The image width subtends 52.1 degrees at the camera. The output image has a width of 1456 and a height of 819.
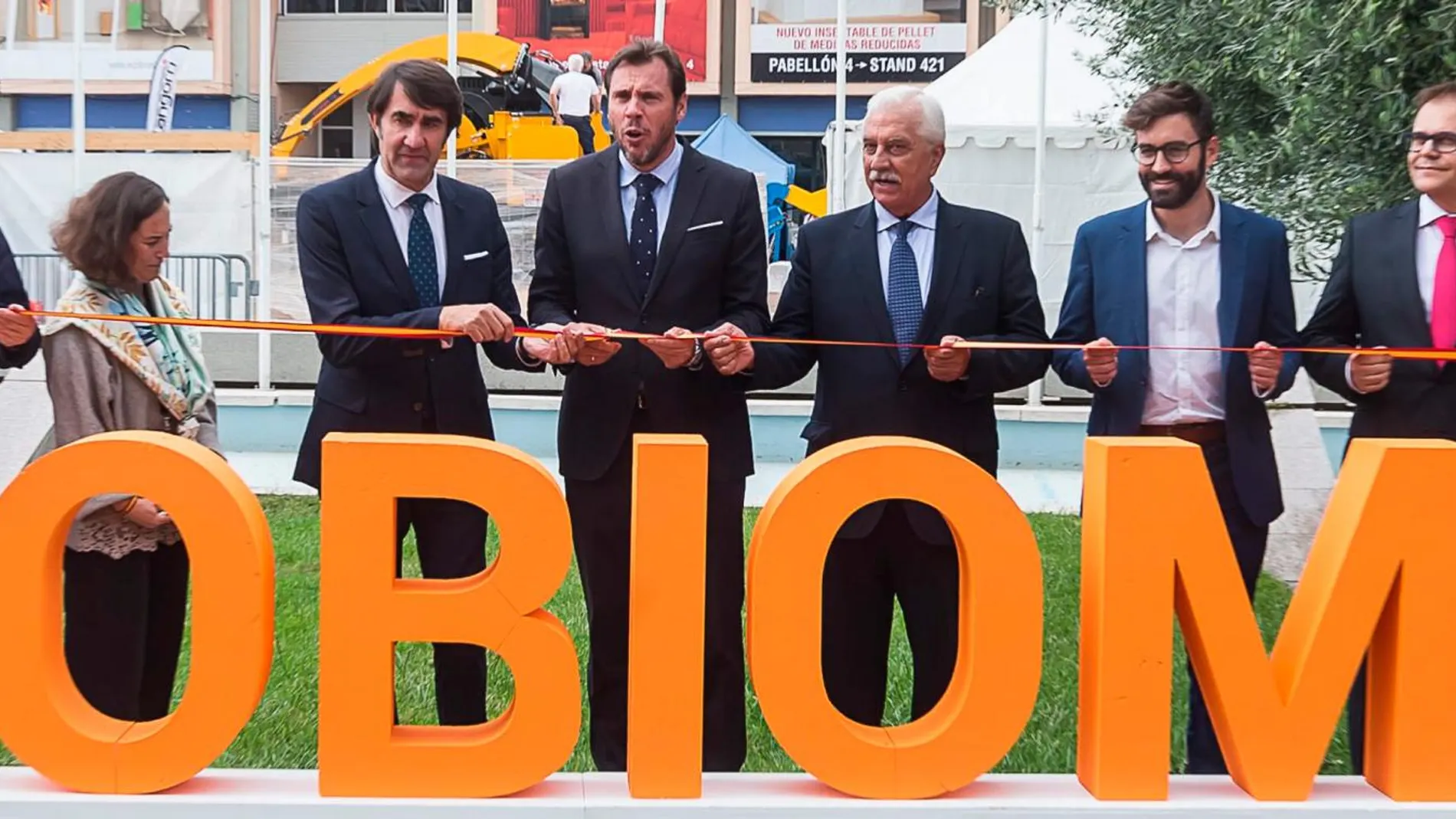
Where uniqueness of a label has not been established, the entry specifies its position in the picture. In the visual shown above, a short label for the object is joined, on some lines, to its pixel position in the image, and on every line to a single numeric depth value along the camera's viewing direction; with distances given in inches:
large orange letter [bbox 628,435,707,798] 131.2
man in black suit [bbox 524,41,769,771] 161.0
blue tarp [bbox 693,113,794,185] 684.7
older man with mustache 156.5
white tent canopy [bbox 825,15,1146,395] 457.7
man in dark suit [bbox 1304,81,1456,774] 150.3
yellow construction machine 720.3
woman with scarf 147.5
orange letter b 129.5
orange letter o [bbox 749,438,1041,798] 131.3
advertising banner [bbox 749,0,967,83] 1127.6
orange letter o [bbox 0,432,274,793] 129.5
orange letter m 130.8
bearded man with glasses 154.2
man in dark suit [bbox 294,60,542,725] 155.8
